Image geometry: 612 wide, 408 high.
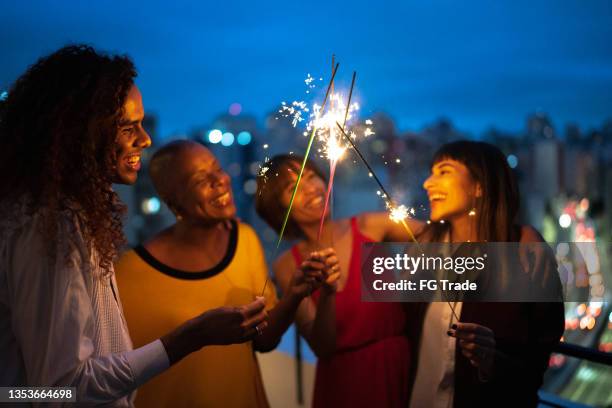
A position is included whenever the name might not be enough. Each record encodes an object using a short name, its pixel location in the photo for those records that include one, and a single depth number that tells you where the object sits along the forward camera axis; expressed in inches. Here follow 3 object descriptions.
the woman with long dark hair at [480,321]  62.2
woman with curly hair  45.8
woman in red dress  74.5
